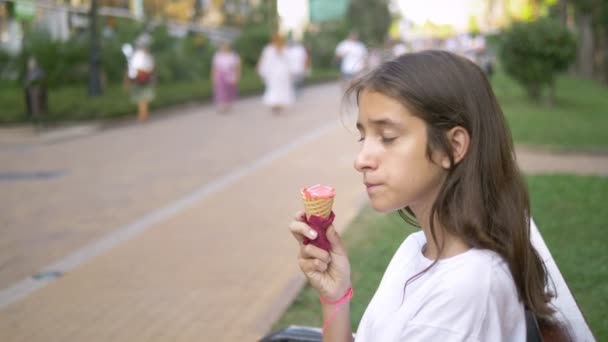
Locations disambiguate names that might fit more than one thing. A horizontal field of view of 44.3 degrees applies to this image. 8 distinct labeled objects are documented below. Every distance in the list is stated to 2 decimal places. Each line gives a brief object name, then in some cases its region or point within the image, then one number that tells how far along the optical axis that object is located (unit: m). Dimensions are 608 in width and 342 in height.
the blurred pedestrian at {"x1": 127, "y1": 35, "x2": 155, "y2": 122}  17.77
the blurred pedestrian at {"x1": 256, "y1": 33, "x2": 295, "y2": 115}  19.72
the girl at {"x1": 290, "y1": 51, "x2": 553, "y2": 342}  1.65
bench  1.74
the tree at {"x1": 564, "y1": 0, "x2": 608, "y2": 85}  25.80
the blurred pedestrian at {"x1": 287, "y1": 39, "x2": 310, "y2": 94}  23.36
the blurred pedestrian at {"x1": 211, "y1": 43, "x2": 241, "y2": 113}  20.86
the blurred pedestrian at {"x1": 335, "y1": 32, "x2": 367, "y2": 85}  20.94
